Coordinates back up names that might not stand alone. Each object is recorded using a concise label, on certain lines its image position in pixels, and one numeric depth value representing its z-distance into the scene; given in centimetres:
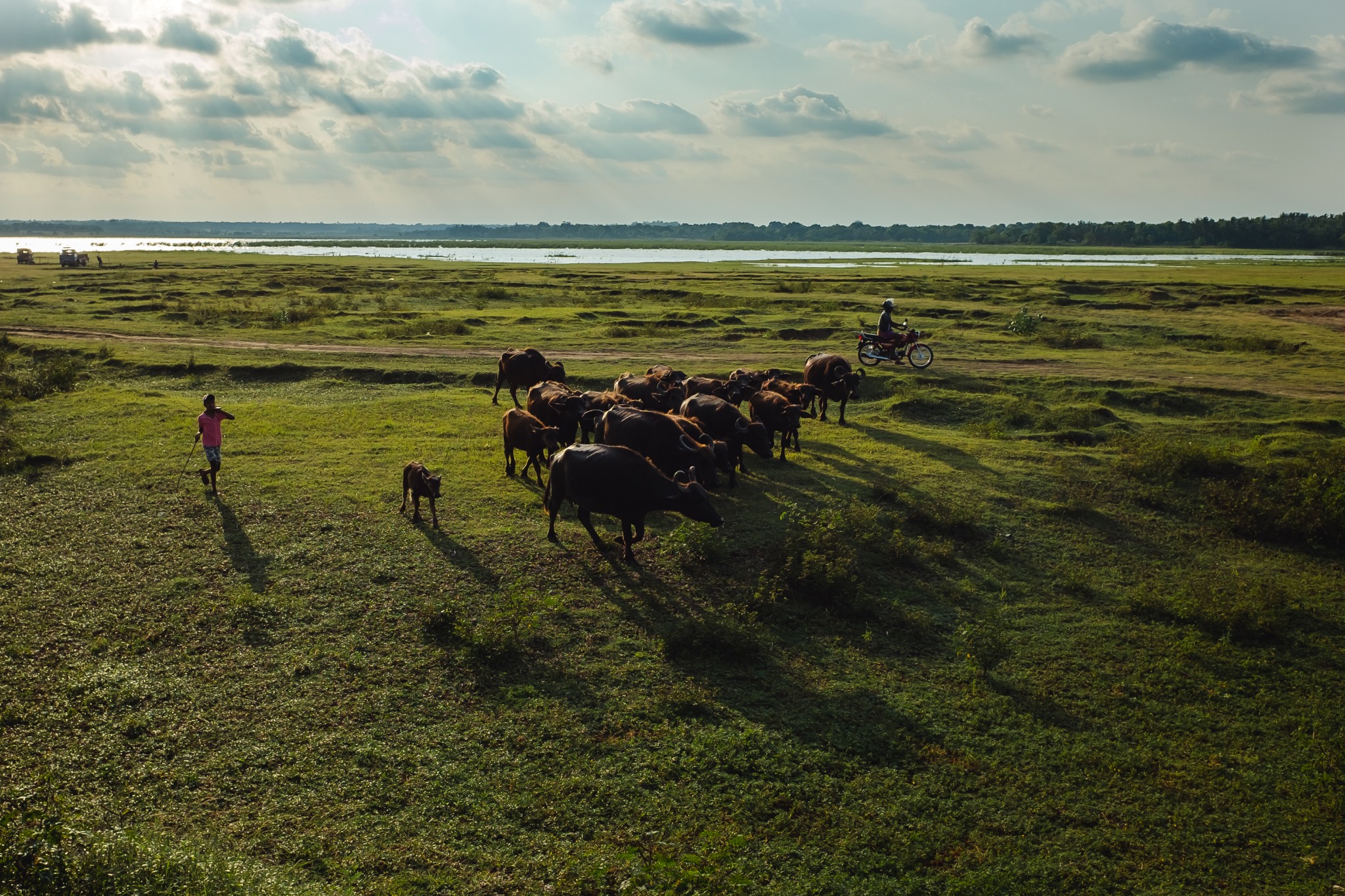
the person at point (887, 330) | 2375
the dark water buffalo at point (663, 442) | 1261
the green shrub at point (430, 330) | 3025
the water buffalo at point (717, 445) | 1318
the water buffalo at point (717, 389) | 1697
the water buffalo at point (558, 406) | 1476
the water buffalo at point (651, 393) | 1619
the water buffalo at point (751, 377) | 1788
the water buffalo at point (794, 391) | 1730
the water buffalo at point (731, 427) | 1462
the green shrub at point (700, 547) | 1093
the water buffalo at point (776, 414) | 1562
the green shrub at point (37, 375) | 1992
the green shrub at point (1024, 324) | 3066
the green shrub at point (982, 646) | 884
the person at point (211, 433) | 1277
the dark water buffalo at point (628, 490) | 1084
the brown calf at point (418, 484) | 1163
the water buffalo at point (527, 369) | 1938
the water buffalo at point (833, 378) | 1875
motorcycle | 2375
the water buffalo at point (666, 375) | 1733
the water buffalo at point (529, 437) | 1355
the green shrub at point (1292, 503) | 1245
